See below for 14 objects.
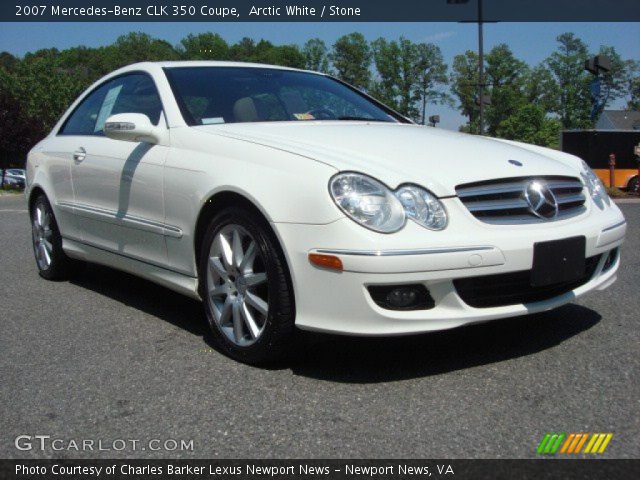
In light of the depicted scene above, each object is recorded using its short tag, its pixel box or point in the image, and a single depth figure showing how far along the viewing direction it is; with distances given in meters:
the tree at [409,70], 73.94
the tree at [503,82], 76.31
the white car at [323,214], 2.96
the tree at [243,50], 87.69
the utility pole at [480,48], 23.42
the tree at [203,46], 93.00
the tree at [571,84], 85.69
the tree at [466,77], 73.02
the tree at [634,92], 99.65
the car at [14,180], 43.72
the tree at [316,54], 78.06
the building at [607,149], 21.80
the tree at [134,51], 96.00
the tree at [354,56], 77.50
